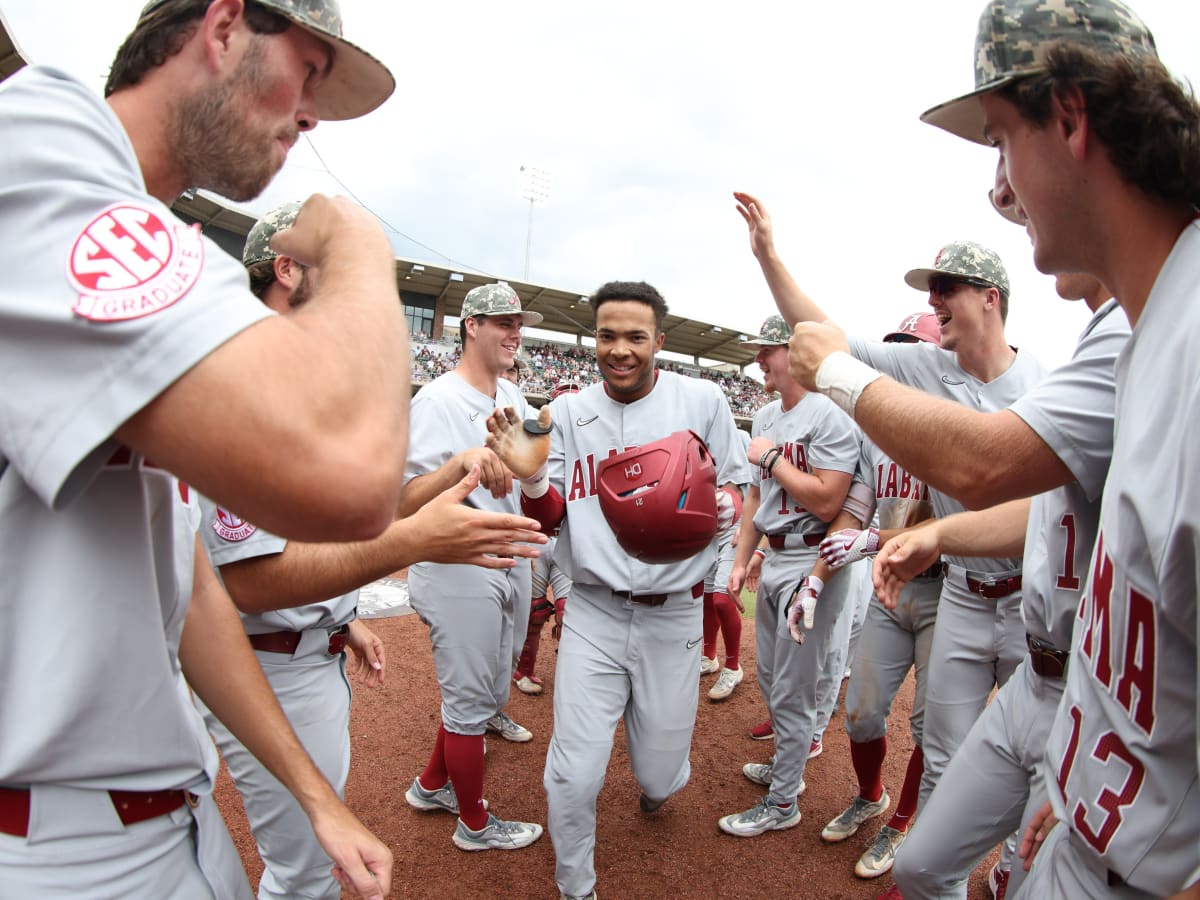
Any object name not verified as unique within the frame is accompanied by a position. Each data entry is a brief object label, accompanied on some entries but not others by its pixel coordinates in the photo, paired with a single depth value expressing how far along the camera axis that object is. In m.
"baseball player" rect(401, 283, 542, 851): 3.76
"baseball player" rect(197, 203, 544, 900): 2.08
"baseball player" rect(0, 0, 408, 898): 0.79
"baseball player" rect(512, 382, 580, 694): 5.78
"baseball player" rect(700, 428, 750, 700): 6.01
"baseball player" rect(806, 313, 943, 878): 3.89
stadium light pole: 40.97
